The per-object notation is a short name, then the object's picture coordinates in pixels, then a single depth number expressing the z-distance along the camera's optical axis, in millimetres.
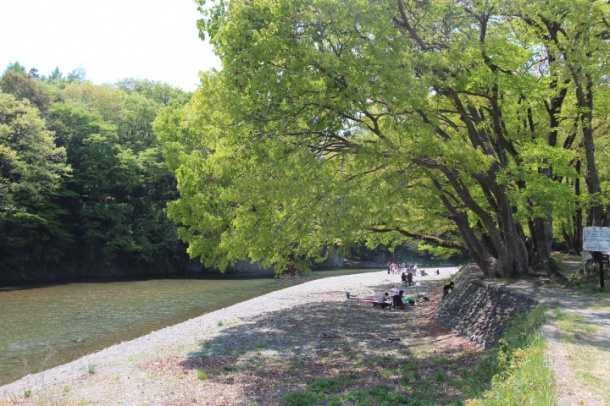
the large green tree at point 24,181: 36531
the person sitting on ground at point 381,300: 20917
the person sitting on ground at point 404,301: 20688
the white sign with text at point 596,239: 12648
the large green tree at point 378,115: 10445
